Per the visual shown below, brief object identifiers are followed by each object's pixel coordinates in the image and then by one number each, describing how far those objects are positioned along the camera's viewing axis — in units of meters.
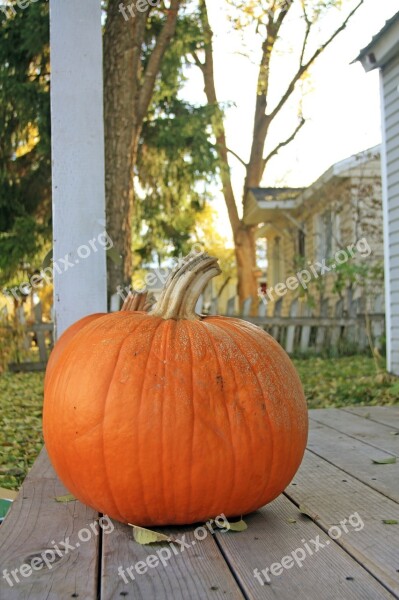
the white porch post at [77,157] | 2.48
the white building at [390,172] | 6.65
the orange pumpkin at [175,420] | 1.44
